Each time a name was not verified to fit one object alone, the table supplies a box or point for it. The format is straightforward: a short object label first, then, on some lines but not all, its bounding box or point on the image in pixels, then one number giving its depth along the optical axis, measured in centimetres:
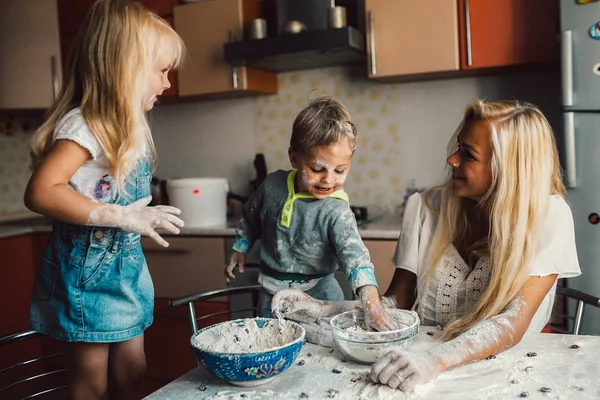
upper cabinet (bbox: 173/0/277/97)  292
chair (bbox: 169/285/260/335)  159
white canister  286
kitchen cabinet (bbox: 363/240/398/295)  243
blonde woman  126
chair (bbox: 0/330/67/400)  301
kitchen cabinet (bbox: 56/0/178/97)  313
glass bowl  104
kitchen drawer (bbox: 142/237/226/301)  280
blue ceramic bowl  94
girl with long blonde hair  121
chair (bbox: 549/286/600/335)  140
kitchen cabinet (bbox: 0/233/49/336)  302
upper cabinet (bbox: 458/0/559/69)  235
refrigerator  212
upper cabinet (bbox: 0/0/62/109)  324
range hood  257
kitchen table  93
